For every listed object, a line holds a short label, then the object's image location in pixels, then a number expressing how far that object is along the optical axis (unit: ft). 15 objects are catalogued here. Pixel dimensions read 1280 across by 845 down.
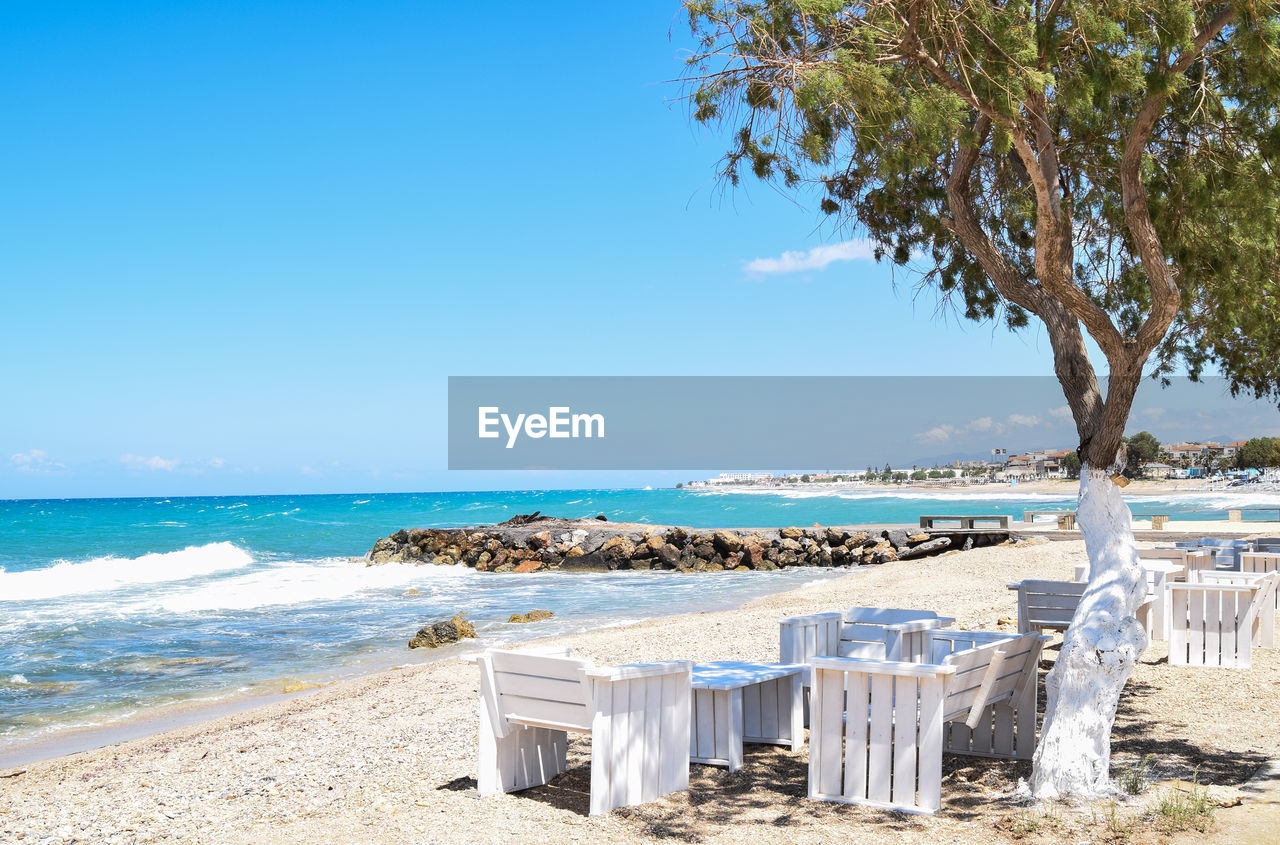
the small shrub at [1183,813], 13.21
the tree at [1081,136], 15.62
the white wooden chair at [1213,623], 25.94
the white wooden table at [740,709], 17.88
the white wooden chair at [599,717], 15.42
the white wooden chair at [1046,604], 24.79
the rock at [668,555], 87.15
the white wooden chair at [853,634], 21.09
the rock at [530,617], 51.65
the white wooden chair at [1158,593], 27.84
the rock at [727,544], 88.17
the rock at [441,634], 43.24
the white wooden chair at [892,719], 15.11
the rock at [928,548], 83.82
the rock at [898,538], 89.10
